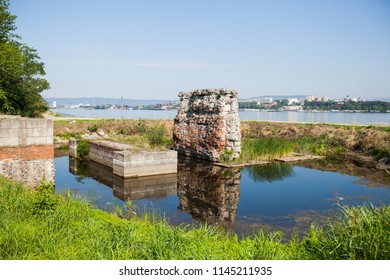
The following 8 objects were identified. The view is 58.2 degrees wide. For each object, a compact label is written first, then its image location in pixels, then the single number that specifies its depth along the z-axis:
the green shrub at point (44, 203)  8.50
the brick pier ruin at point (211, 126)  24.17
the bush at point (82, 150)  25.36
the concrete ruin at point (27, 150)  12.90
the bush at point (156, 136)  26.90
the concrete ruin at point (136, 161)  19.23
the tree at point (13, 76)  18.80
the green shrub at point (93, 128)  38.70
